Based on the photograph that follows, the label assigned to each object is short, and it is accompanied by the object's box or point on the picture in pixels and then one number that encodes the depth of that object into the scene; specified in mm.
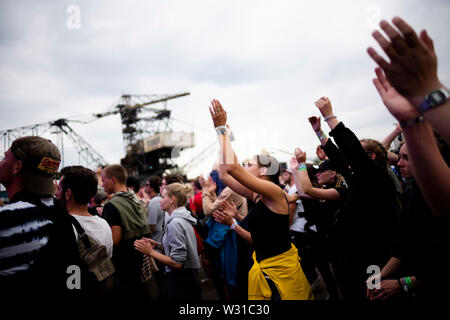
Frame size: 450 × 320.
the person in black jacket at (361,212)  2111
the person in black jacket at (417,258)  1260
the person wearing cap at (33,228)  1419
